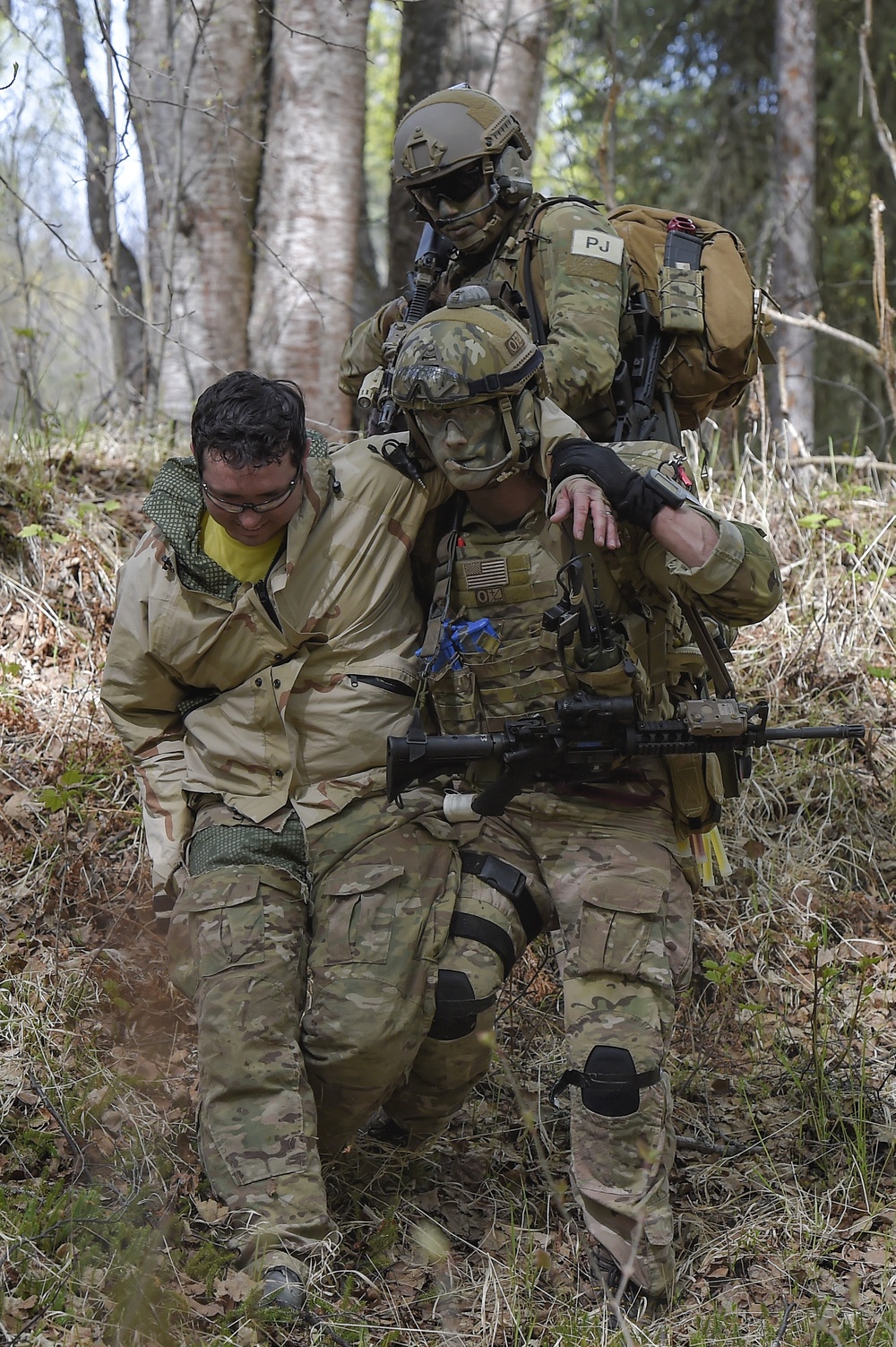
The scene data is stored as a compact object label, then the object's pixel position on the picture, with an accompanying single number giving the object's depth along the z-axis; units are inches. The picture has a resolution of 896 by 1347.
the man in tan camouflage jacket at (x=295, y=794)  261.0
